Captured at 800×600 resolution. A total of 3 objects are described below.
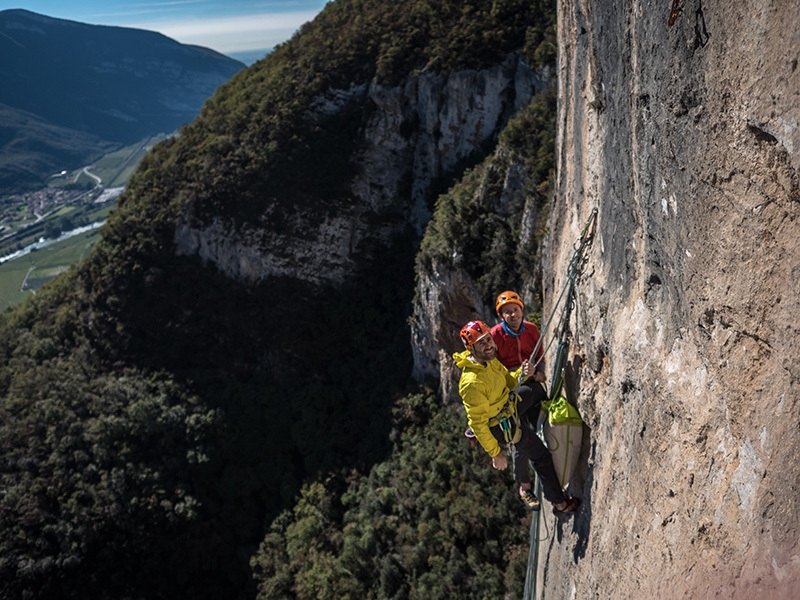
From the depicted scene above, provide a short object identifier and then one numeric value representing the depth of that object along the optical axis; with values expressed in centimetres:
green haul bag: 624
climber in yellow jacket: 645
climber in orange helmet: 742
